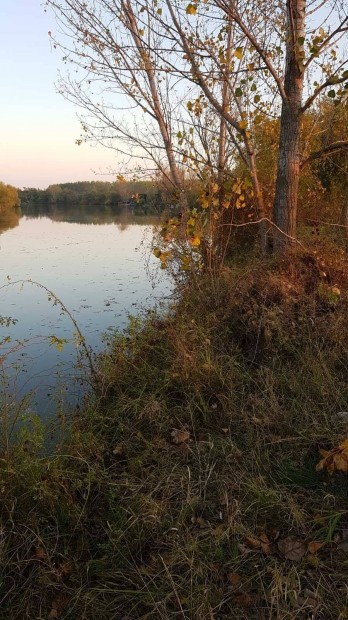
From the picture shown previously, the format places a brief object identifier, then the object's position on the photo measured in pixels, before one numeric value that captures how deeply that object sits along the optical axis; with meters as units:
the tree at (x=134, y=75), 6.52
